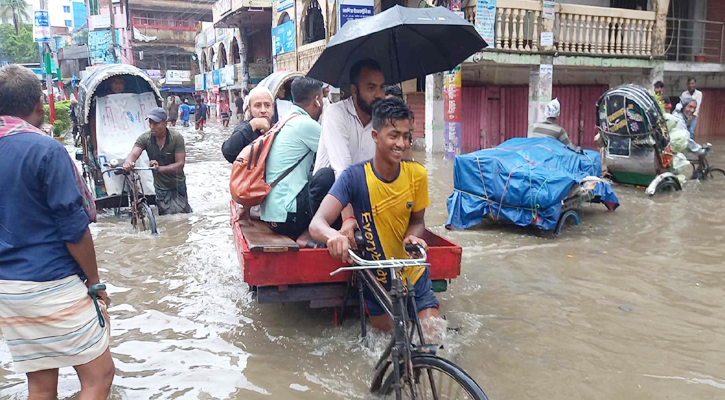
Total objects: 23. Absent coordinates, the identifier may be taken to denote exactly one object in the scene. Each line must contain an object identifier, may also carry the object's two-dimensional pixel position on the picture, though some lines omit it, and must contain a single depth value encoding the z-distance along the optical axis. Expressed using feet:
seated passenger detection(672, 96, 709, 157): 34.30
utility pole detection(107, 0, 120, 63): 109.70
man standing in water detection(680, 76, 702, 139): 43.80
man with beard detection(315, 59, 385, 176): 12.93
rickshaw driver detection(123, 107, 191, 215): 25.16
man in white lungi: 8.07
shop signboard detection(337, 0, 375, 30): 50.34
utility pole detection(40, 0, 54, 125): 64.75
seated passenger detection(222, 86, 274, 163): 17.74
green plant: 69.40
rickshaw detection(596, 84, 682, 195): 30.09
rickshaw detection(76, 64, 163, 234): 26.73
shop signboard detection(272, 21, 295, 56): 74.69
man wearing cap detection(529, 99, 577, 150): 25.89
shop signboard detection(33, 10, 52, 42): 94.47
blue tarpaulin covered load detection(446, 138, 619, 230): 22.34
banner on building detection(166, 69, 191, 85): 159.11
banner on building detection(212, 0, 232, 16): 90.99
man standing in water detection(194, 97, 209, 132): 89.10
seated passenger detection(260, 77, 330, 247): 14.47
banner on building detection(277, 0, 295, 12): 74.69
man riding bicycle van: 10.39
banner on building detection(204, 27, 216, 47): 131.95
